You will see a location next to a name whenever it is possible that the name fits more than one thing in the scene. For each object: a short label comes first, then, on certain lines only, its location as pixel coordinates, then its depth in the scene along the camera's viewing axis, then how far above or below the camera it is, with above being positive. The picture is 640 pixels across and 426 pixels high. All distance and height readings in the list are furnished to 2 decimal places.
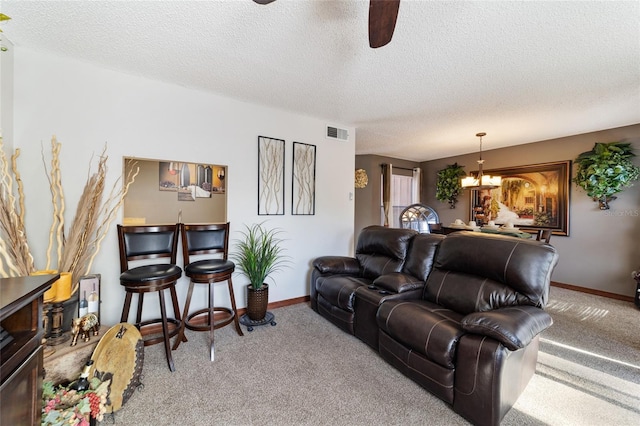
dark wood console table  0.83 -0.50
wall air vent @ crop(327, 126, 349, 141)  3.65 +1.15
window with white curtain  6.17 +0.54
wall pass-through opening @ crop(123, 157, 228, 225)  3.05 +0.20
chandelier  3.93 +0.48
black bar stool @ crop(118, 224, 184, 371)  1.88 -0.48
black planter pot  2.69 -1.00
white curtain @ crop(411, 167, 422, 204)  6.54 +0.67
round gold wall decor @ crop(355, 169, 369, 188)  5.76 +0.74
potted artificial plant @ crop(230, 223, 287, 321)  2.70 -0.57
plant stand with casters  2.62 -1.19
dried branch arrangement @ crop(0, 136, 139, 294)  1.66 -0.10
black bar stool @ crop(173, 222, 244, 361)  2.15 -0.49
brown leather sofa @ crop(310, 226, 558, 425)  1.43 -0.74
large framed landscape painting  4.25 +0.26
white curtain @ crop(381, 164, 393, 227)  5.94 +0.49
